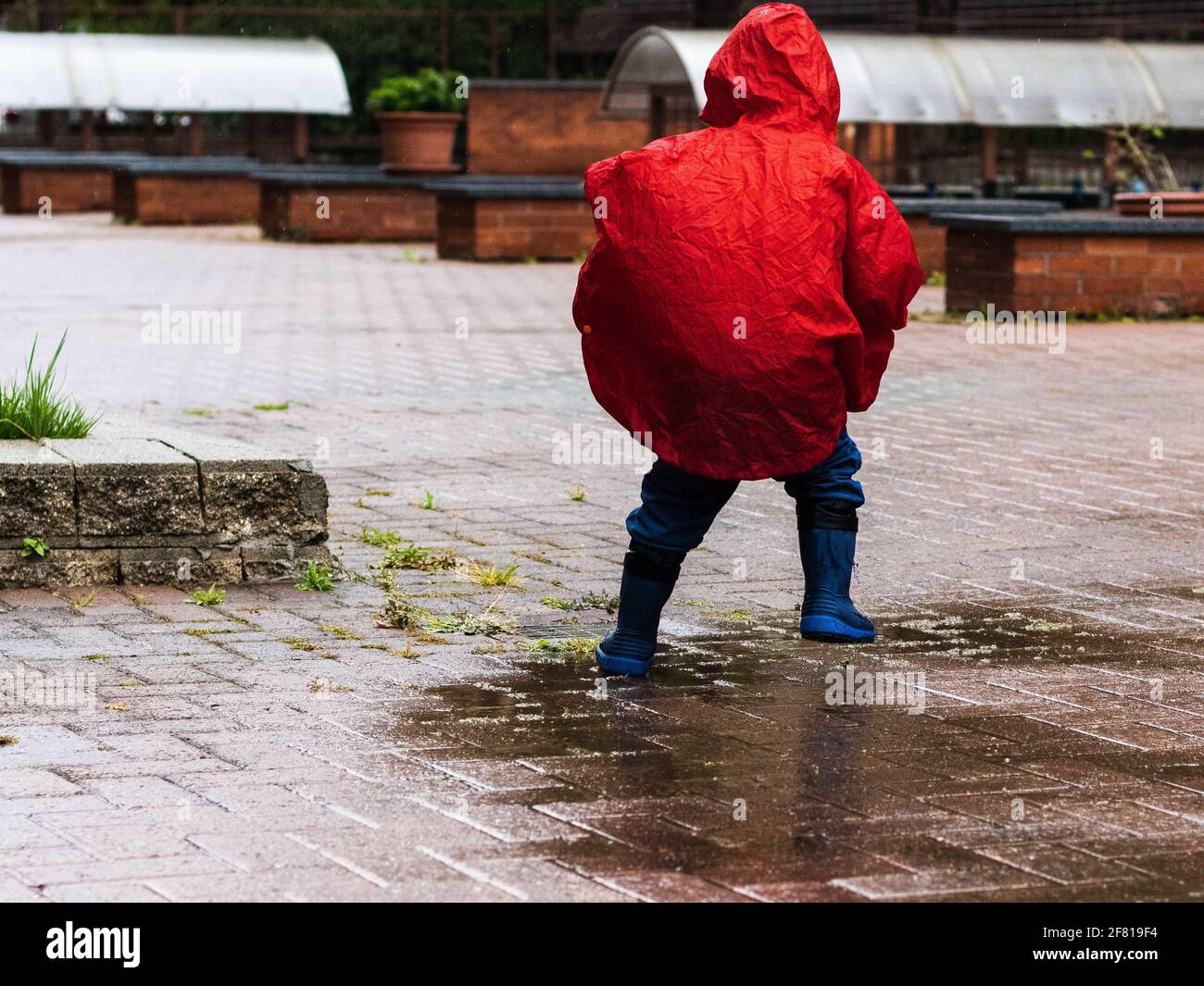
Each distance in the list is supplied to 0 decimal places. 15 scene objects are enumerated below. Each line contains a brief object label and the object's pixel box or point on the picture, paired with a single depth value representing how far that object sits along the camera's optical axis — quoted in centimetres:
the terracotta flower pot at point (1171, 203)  1741
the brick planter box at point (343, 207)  2473
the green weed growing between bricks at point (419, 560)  671
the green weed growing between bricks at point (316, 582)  634
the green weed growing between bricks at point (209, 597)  612
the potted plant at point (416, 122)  2717
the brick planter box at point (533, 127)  2822
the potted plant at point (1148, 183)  1742
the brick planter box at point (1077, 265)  1500
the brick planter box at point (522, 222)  2105
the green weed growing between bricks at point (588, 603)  615
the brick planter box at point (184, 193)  2856
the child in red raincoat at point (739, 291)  495
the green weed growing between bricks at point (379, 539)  705
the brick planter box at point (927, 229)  1972
